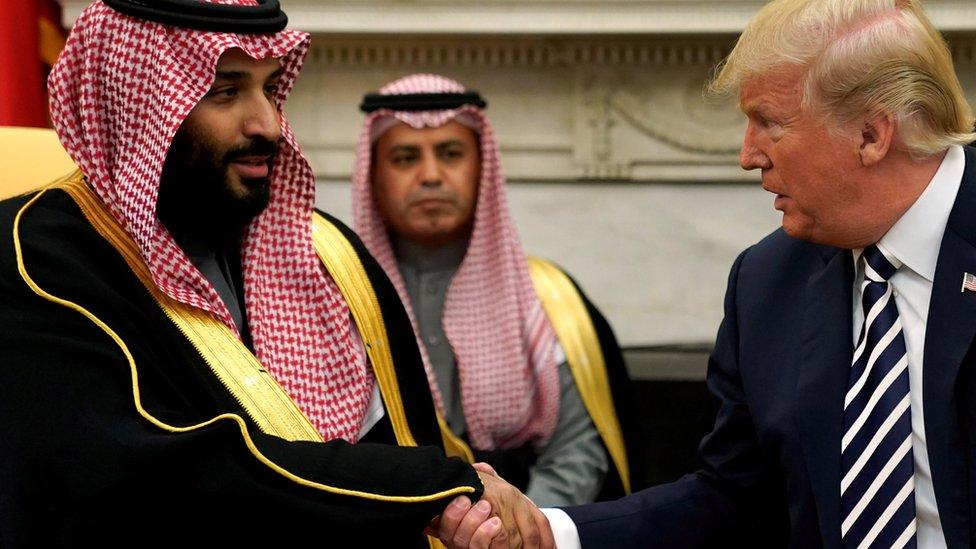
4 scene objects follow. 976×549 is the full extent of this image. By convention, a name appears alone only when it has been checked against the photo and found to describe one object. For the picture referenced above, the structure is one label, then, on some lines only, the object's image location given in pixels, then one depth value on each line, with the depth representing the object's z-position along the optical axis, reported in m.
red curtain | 4.66
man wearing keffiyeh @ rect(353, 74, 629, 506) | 4.42
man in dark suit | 2.61
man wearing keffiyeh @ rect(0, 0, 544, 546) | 2.64
